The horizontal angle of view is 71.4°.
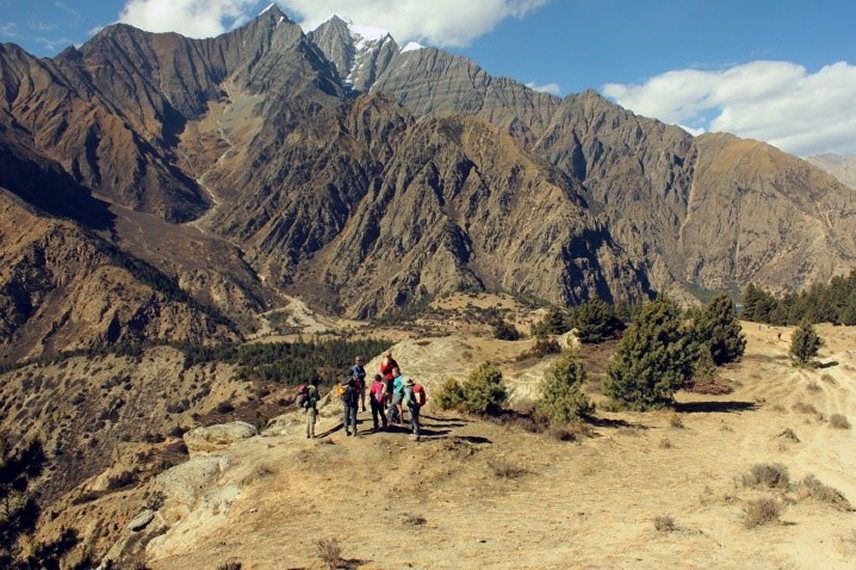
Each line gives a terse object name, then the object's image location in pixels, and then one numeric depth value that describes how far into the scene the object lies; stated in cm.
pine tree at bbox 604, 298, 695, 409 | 3650
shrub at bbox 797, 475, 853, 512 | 1794
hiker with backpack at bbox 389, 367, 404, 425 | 2552
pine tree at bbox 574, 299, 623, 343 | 5788
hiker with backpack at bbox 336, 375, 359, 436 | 2452
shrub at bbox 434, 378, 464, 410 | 3253
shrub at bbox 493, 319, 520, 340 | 7881
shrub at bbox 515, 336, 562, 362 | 5453
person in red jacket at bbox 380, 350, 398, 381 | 2672
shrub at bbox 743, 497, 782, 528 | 1600
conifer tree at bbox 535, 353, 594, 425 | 3069
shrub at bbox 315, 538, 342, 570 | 1441
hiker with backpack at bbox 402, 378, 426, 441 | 2394
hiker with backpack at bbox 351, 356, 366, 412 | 2736
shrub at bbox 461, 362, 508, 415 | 3150
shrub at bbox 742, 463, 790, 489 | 2045
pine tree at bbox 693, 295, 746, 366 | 5469
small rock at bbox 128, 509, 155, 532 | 2239
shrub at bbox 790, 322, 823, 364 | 5412
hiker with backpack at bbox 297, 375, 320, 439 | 2600
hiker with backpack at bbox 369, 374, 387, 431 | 2542
